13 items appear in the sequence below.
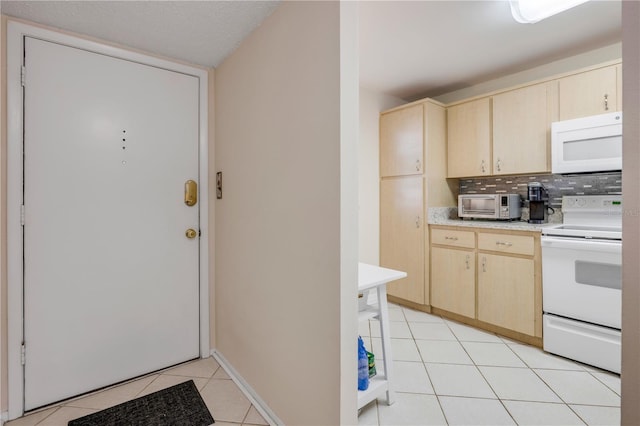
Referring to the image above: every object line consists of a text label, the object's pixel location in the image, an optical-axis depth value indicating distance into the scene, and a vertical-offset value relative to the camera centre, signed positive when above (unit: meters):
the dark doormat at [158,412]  1.59 -1.08
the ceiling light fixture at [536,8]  1.59 +1.13
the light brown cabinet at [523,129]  2.57 +0.75
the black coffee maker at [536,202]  2.65 +0.10
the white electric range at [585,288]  2.01 -0.53
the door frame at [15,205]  1.61 +0.05
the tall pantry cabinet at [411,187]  3.13 +0.29
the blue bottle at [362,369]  1.60 -0.82
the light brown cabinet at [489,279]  2.42 -0.58
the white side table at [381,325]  1.58 -0.62
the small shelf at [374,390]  1.57 -0.93
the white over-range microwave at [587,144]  2.20 +0.53
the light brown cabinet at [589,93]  2.23 +0.92
